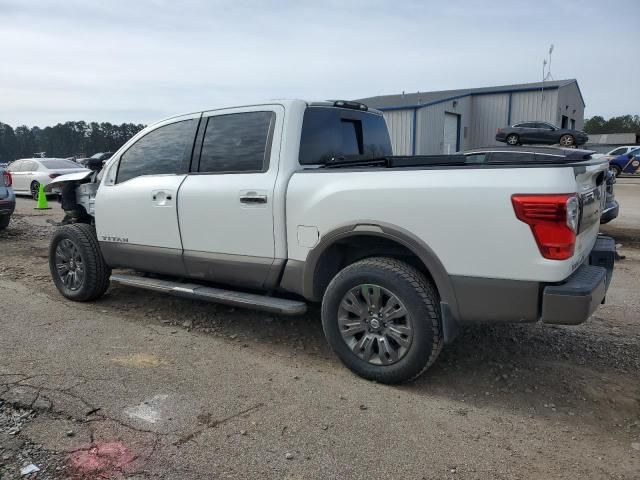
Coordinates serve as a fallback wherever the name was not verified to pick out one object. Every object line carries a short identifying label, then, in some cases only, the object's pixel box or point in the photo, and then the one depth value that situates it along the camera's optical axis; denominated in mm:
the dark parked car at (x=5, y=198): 9980
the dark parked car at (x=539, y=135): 23625
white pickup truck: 2893
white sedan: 17062
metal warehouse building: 27031
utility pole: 30828
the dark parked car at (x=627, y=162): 25769
